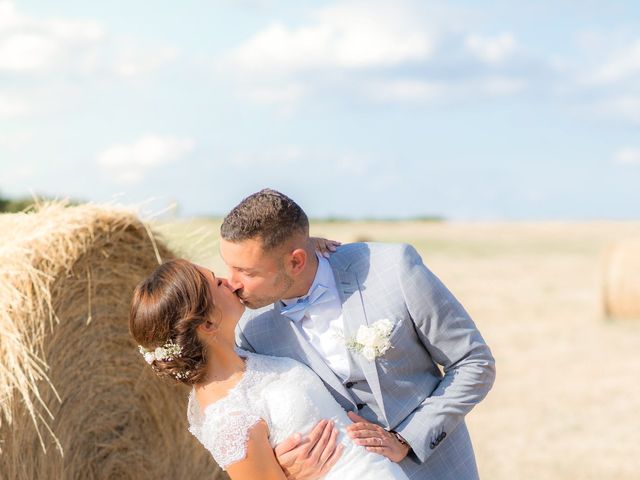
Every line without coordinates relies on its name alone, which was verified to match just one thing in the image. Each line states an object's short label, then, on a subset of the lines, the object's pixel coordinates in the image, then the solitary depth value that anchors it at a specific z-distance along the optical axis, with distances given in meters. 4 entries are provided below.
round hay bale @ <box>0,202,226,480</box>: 4.33
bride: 3.09
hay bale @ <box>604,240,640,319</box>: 14.74
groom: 3.24
